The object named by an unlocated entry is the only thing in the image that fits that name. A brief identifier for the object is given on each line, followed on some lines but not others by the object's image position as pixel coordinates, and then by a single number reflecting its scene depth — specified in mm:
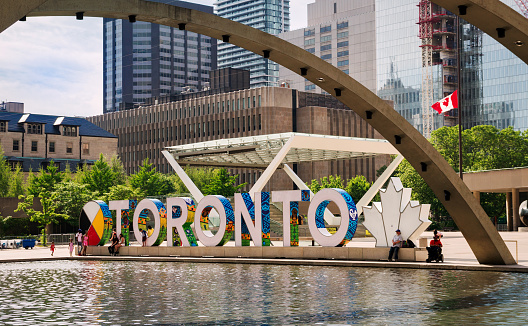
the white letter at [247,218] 34344
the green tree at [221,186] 91312
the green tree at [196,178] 101144
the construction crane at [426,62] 158125
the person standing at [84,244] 40469
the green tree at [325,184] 107806
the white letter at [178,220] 36781
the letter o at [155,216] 38094
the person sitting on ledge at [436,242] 28156
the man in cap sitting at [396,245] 29703
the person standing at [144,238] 39094
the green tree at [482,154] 93438
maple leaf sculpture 31281
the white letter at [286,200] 33281
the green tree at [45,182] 71075
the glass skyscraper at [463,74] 145750
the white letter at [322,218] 31547
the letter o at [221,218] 35469
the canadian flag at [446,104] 52156
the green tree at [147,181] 89188
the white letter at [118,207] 40250
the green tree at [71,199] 65875
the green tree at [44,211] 59188
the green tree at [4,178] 83625
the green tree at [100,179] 79125
